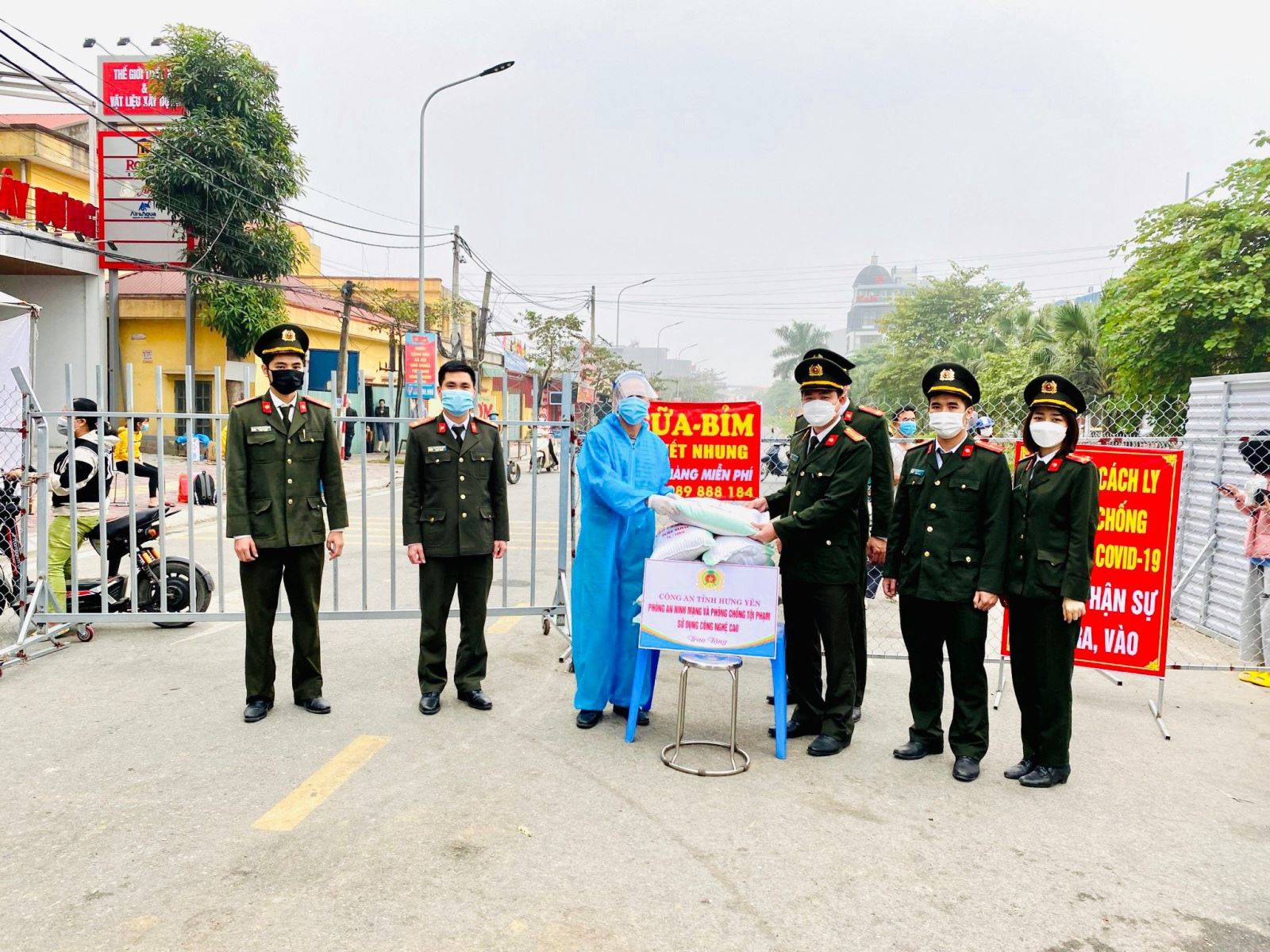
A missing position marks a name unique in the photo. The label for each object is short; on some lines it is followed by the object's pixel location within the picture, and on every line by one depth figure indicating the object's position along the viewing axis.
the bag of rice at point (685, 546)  4.32
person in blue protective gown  4.69
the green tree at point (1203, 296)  11.10
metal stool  4.17
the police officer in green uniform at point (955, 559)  4.18
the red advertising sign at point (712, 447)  6.63
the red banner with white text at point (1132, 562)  5.08
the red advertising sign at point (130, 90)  22.33
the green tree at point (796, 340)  94.31
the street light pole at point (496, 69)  21.25
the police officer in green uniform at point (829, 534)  4.39
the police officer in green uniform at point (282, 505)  4.64
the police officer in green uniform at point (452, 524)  4.85
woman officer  4.02
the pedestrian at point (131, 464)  5.72
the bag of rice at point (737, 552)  4.30
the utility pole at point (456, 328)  28.05
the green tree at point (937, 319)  49.78
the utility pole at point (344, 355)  25.17
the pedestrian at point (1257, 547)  5.90
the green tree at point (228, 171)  20.81
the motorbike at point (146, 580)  6.35
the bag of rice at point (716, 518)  4.34
